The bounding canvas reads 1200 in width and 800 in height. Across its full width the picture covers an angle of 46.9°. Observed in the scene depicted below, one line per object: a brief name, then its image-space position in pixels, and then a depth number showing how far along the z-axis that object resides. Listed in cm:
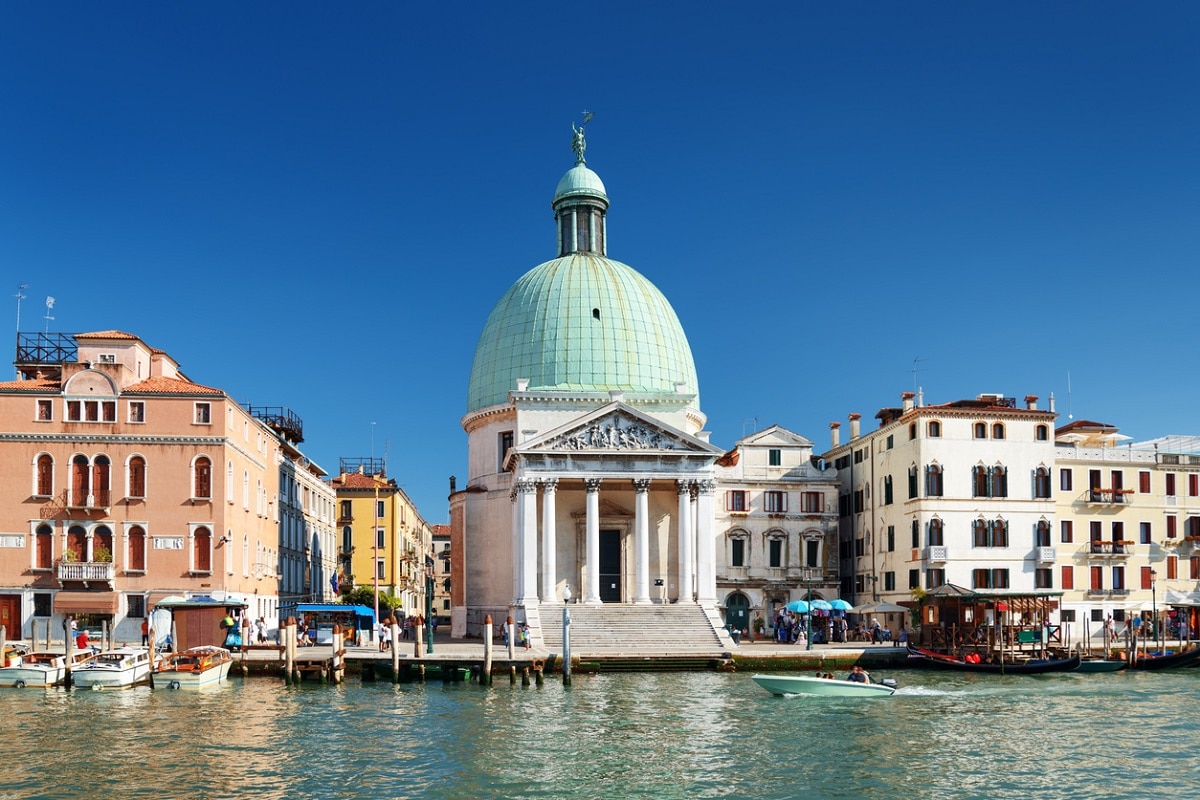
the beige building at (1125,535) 5888
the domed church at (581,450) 5450
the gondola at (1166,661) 4834
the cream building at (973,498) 5722
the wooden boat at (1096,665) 4650
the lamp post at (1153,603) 5459
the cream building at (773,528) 6275
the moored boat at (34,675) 4069
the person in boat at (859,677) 3908
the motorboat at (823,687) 3862
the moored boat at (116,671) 3975
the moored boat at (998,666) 4597
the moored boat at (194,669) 4019
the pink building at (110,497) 4938
